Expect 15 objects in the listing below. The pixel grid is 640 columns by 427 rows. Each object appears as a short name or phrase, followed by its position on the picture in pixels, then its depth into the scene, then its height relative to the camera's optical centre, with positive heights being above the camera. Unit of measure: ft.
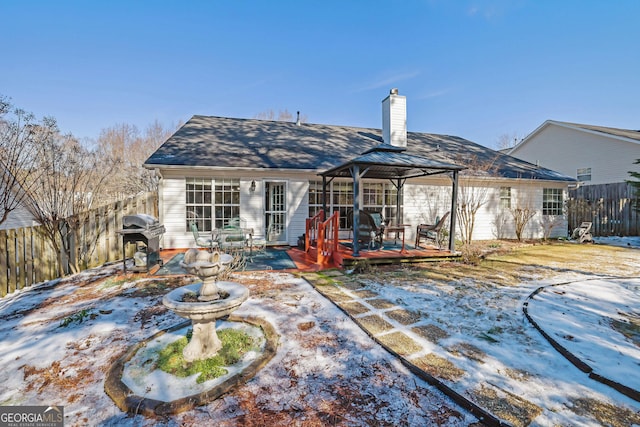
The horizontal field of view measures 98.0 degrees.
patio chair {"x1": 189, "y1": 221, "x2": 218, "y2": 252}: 21.80 -2.73
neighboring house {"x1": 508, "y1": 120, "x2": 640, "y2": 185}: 45.70 +10.93
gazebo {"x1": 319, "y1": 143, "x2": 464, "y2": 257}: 20.48 +3.41
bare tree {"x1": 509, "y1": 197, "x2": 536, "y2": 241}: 34.53 -0.46
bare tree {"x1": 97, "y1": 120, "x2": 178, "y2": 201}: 54.44 +14.37
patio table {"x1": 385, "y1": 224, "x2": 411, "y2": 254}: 22.27 -1.58
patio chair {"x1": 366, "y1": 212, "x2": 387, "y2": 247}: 23.14 -1.55
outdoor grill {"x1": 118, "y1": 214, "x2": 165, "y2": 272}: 17.98 -1.72
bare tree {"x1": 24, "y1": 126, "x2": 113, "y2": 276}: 17.84 +0.96
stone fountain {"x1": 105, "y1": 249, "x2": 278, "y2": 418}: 6.88 -4.66
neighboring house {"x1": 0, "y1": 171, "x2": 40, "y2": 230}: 26.45 -1.00
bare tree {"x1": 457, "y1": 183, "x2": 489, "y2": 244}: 31.43 +1.11
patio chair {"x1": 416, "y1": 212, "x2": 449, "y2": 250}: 22.84 -1.95
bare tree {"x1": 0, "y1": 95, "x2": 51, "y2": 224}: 16.16 +3.91
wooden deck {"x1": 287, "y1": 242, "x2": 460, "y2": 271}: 20.85 -3.72
